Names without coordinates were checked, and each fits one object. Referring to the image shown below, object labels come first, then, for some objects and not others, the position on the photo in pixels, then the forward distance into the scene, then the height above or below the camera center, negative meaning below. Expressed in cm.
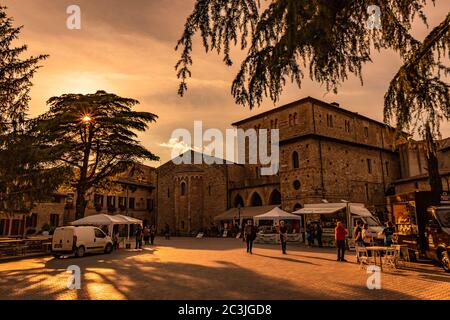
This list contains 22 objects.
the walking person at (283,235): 1536 -104
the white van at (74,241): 1473 -117
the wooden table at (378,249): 1003 -115
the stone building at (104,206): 2953 +128
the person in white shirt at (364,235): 1181 -81
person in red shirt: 1251 -97
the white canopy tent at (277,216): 2262 -8
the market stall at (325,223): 1957 -59
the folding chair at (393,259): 1020 -152
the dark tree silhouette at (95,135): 1939 +550
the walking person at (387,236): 1303 -94
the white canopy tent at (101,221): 1928 -26
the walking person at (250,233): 1588 -93
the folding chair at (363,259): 1049 -157
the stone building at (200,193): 3769 +282
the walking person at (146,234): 2450 -142
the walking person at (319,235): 1919 -128
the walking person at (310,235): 1995 -134
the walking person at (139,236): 1992 -127
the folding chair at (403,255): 1122 -156
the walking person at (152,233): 2399 -133
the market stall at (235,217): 3170 -24
